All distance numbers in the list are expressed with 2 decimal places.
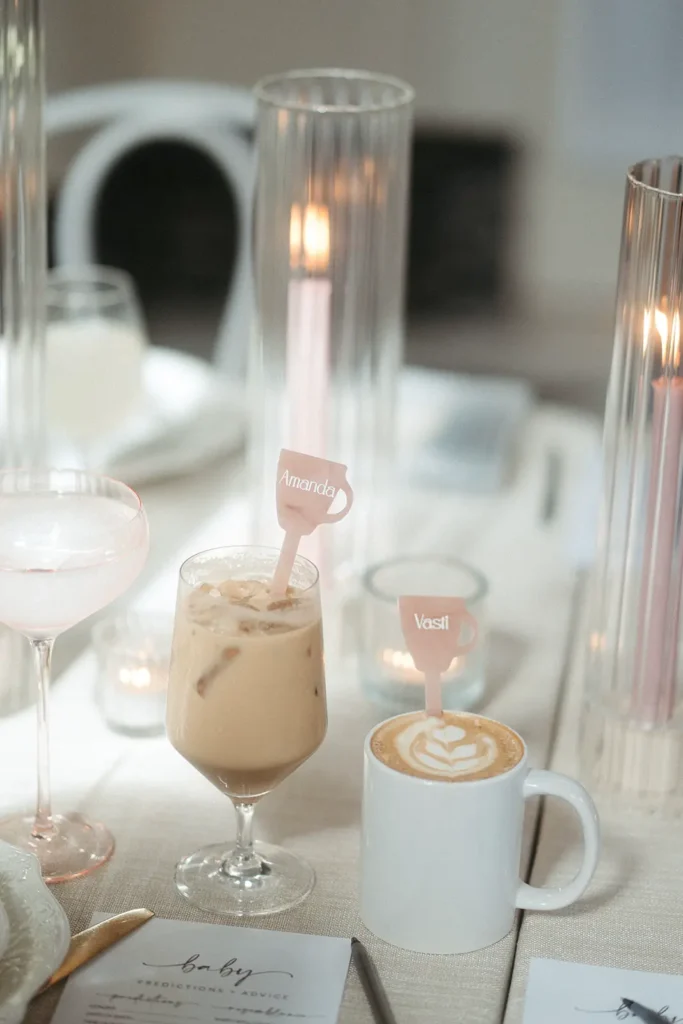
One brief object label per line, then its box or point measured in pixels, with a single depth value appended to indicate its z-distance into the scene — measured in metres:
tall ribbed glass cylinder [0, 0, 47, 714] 1.45
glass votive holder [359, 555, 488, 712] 1.49
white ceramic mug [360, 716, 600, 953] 1.25
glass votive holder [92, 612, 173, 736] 1.45
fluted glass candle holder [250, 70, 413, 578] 1.54
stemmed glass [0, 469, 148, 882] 1.28
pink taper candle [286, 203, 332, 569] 1.54
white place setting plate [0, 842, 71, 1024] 1.19
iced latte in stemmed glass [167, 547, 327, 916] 1.26
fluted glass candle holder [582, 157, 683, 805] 1.35
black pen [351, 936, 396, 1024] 1.20
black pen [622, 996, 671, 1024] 1.21
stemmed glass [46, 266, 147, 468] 1.77
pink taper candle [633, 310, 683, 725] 1.36
